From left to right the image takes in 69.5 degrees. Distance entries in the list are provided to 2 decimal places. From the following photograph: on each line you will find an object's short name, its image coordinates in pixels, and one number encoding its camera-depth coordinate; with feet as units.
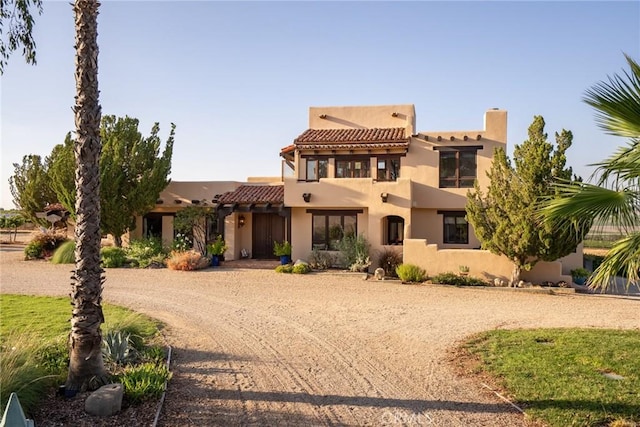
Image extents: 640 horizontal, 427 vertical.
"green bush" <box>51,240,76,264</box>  70.69
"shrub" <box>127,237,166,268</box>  66.90
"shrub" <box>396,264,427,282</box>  56.49
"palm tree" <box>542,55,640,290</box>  19.54
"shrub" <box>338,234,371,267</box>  64.59
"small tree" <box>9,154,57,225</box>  104.47
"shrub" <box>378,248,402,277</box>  62.28
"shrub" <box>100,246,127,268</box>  66.28
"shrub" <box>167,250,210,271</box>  63.82
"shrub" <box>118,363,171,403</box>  19.51
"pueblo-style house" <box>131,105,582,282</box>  67.56
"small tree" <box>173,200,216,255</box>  75.66
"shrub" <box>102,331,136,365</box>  23.45
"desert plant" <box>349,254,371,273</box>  63.10
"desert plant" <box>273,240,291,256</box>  69.72
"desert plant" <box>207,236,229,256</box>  69.45
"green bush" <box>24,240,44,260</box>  75.87
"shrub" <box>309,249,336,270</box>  66.57
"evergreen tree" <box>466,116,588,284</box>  48.98
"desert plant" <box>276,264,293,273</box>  63.31
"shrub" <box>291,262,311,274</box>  62.80
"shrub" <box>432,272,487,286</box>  54.96
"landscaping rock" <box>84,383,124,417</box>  18.16
